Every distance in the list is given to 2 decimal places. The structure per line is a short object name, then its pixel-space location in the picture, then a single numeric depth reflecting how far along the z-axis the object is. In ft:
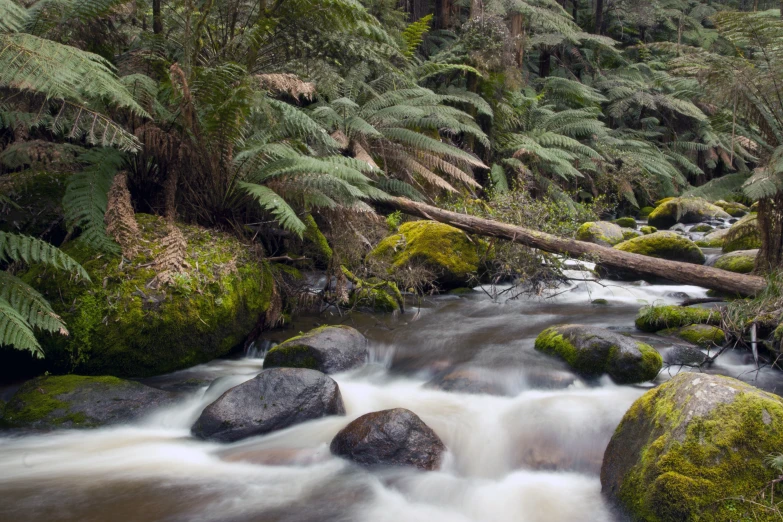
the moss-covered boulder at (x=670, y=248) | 25.75
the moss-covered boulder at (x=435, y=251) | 22.58
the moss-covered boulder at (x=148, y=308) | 13.73
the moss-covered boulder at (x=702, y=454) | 7.77
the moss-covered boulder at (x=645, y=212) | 49.44
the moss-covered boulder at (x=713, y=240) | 31.66
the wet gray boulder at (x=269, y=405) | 12.16
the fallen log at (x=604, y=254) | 17.90
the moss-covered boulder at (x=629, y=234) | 34.07
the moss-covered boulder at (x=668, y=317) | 17.67
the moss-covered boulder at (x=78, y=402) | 12.10
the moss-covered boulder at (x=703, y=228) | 39.79
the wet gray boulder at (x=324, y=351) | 15.38
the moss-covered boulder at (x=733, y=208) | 47.65
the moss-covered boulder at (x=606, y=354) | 14.14
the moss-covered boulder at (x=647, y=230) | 38.54
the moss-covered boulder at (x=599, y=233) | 30.04
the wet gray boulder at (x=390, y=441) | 11.05
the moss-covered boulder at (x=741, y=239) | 25.41
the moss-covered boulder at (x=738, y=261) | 22.52
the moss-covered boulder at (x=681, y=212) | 41.55
